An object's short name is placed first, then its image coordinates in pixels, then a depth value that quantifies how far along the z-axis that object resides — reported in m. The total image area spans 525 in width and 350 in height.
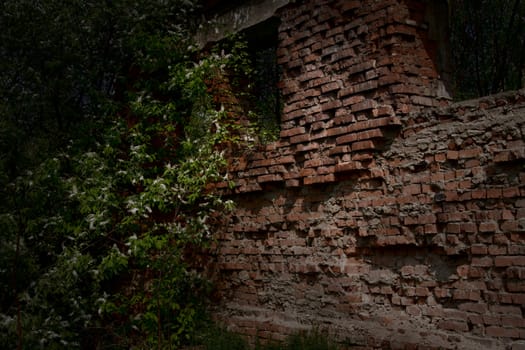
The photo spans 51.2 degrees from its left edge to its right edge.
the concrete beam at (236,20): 5.87
